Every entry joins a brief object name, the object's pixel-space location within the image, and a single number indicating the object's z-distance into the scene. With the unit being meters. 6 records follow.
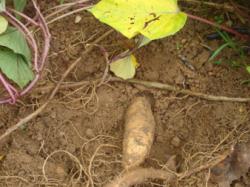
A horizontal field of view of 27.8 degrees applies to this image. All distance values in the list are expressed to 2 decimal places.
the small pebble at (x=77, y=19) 0.91
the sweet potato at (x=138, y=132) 0.83
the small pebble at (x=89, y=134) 0.87
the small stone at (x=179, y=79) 0.90
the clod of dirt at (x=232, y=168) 0.85
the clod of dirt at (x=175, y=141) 0.87
